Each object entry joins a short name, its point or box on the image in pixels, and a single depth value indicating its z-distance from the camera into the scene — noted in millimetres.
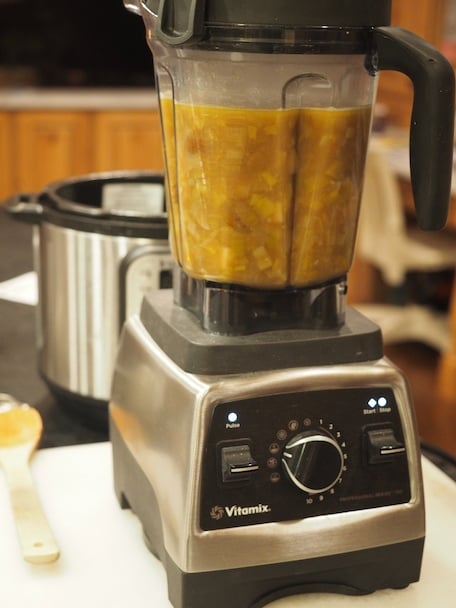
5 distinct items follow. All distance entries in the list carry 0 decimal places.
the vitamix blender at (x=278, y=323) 625
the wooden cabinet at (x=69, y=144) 4098
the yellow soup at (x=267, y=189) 649
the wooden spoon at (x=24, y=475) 725
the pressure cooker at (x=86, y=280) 927
